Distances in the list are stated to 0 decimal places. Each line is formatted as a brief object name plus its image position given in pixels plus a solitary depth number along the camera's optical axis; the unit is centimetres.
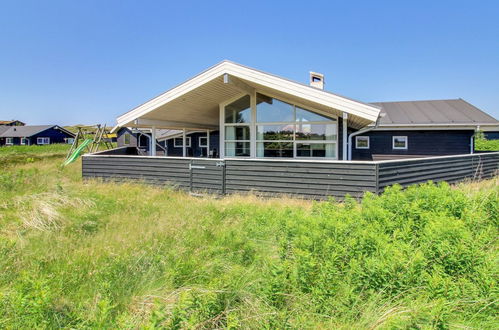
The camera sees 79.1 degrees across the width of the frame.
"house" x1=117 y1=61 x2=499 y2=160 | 849
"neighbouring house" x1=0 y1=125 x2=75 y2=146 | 6128
